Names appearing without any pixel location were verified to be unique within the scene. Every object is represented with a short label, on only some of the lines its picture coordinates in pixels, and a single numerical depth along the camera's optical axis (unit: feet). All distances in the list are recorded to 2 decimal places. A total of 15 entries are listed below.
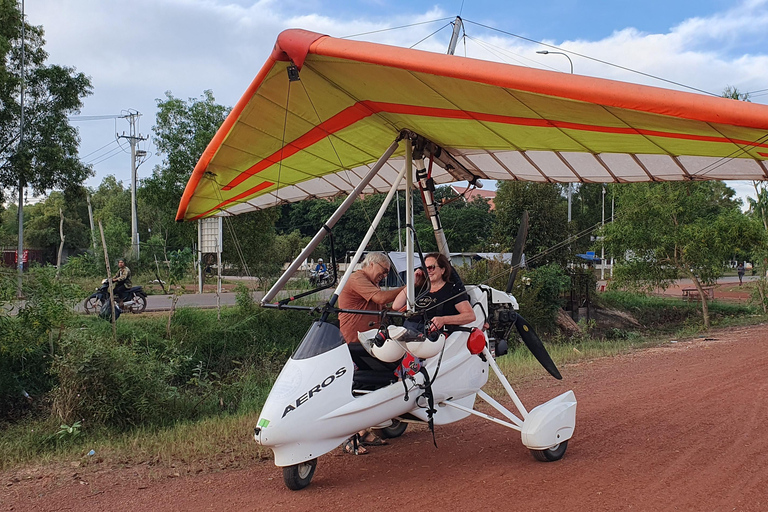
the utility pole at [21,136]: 64.08
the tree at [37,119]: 64.39
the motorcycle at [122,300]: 45.21
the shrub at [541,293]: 62.80
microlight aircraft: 12.75
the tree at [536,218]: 80.53
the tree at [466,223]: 135.95
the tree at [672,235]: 62.95
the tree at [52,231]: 156.97
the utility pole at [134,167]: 90.46
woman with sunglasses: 17.52
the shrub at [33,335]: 28.71
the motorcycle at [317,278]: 78.05
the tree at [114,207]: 77.61
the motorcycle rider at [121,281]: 46.96
